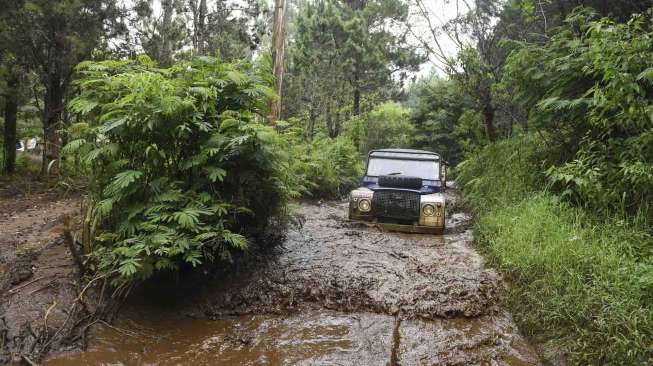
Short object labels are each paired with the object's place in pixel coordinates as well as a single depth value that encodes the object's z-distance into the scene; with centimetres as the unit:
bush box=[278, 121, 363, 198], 1427
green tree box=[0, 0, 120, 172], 1138
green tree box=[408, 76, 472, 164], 2219
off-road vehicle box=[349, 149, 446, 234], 856
